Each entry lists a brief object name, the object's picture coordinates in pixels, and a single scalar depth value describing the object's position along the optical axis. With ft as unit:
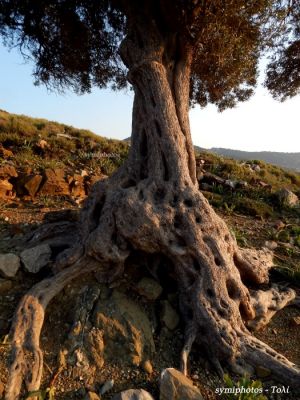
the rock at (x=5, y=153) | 34.61
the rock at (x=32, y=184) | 27.66
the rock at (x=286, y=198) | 37.29
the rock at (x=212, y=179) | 40.27
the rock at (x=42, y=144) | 39.70
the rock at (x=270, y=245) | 24.58
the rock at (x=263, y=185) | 41.93
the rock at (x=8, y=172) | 27.86
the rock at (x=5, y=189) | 26.40
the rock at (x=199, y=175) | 40.73
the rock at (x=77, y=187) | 30.43
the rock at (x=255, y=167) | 58.22
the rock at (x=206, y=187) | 38.59
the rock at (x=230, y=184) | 39.28
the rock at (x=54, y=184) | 28.60
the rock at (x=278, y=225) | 29.69
